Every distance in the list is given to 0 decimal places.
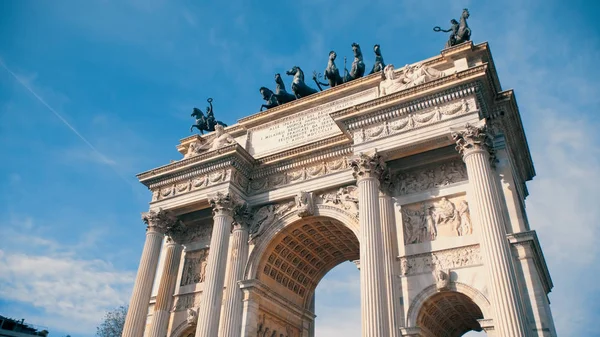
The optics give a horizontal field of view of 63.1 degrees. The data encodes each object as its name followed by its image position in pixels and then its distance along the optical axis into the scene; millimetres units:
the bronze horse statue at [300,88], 27094
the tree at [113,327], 45219
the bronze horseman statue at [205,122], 29859
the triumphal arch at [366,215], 16875
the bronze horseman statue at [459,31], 22188
